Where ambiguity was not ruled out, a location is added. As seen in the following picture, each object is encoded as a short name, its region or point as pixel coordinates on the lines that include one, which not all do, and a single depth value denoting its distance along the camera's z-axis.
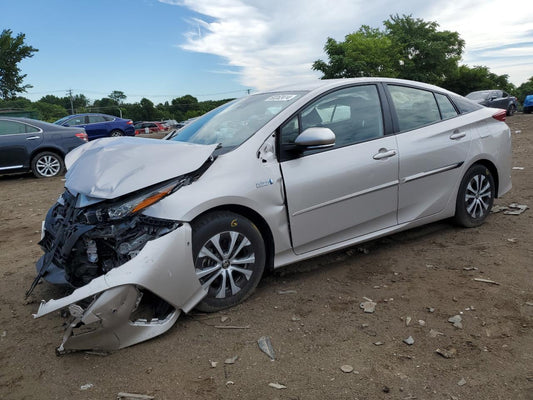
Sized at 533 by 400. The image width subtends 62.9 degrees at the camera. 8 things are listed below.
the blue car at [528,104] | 26.52
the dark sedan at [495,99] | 23.93
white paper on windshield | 3.56
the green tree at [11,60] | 34.69
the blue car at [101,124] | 18.67
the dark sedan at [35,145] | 9.21
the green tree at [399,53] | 38.81
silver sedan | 2.63
